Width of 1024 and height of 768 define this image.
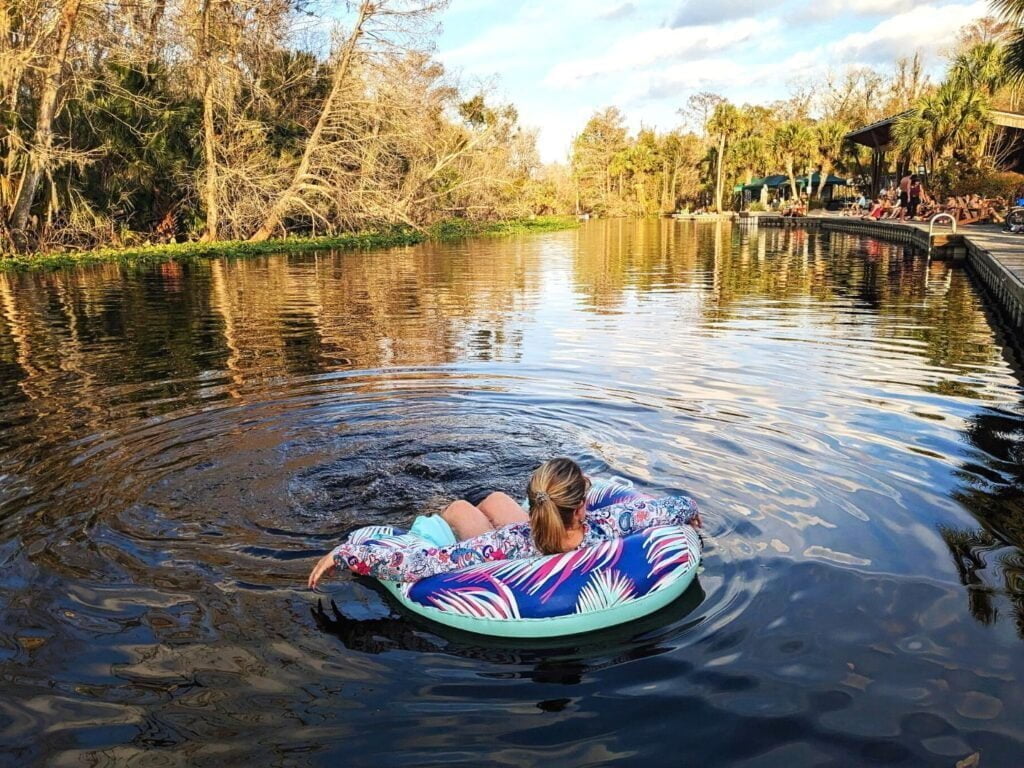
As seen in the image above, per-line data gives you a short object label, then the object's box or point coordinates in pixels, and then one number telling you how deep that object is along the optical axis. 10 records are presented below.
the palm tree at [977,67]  31.77
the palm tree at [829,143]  55.53
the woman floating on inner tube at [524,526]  4.09
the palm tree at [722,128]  66.12
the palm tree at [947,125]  32.72
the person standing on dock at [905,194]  36.62
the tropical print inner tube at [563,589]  3.99
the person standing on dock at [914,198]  37.09
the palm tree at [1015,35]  15.89
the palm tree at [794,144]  57.06
